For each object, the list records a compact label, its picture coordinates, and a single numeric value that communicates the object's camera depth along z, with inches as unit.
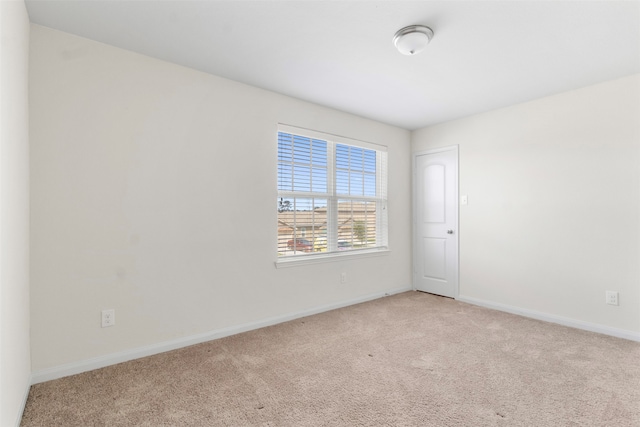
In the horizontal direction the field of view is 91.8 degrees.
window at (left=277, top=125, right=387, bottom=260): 135.8
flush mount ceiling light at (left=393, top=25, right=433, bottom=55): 84.2
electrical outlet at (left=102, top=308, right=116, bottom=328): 92.0
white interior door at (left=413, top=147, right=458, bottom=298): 167.9
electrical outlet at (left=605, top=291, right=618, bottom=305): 117.0
